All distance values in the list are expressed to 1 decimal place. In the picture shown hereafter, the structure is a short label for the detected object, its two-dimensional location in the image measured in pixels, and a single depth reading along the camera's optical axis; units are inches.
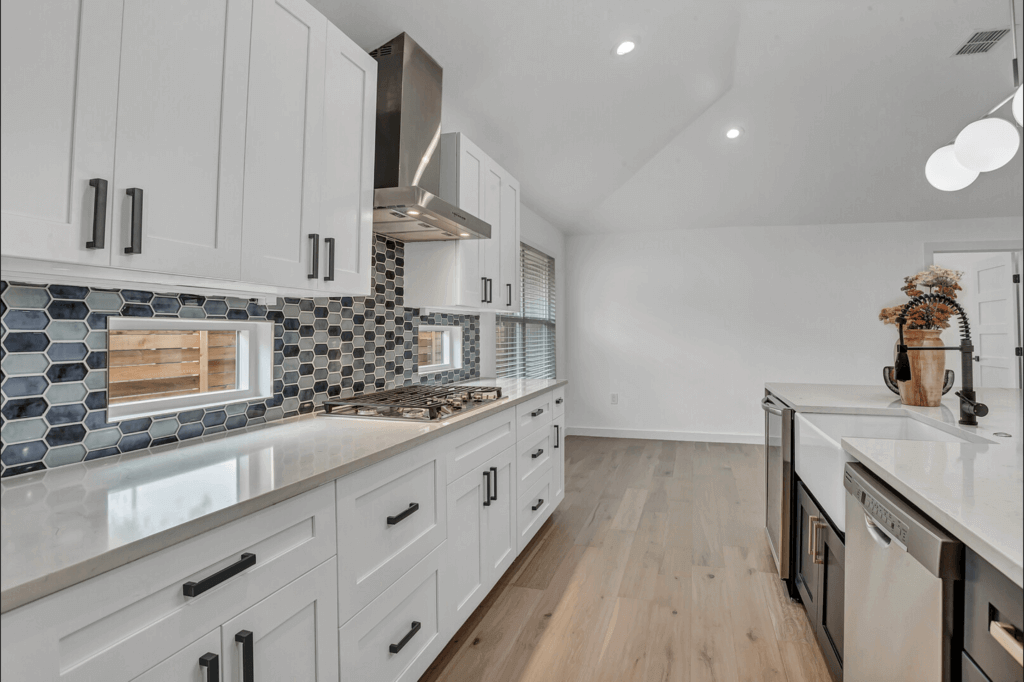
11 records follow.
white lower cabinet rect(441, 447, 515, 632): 76.7
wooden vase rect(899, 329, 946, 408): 81.6
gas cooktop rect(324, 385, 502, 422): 76.0
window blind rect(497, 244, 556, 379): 175.5
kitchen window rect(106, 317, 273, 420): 57.2
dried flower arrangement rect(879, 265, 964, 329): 86.4
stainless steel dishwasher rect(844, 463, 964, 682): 36.5
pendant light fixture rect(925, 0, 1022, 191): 59.6
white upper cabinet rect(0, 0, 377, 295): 37.0
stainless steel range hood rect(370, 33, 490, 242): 81.7
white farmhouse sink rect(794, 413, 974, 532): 68.2
